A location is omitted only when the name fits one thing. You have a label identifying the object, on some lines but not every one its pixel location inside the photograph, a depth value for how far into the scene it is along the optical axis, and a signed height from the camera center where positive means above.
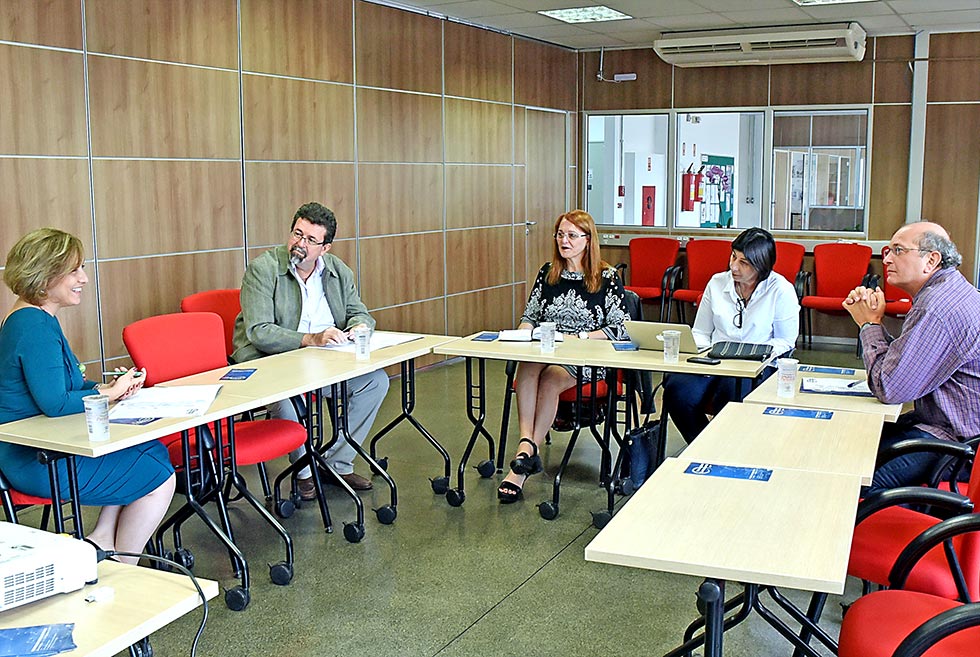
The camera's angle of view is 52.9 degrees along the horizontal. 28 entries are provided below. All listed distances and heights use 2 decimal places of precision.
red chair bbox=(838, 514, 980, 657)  1.95 -0.92
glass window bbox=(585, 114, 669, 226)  10.70 +0.49
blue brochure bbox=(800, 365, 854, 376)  4.12 -0.65
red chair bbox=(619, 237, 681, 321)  9.68 -0.45
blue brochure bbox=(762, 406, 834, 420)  3.34 -0.67
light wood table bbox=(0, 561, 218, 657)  1.69 -0.71
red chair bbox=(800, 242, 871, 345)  8.82 -0.50
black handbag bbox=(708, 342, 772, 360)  4.42 -0.61
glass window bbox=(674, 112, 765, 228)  10.31 +0.51
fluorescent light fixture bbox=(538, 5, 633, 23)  8.21 +1.70
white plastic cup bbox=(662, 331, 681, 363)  4.38 -0.57
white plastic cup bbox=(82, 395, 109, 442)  2.98 -0.61
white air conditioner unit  8.66 +1.55
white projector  1.75 -0.64
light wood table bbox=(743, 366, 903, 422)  3.41 -0.66
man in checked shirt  3.30 -0.47
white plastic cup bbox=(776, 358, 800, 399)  3.63 -0.59
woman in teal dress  3.22 -0.55
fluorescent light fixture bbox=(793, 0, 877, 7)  7.71 +1.68
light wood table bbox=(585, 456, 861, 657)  2.06 -0.72
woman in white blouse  4.93 -0.51
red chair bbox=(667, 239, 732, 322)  9.41 -0.43
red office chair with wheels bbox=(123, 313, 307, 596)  3.80 -0.91
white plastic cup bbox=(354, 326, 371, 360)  4.30 -0.56
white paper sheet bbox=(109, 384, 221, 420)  3.33 -0.66
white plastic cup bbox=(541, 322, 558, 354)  4.62 -0.57
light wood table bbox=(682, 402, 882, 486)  2.81 -0.69
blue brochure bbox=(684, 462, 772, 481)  2.68 -0.70
